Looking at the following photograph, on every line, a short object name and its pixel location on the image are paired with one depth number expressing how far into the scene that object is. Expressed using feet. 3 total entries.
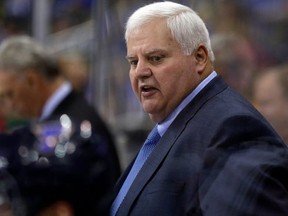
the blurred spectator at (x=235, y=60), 38.90
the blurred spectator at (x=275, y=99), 35.95
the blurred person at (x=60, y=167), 17.23
